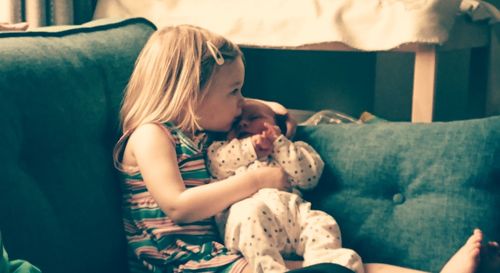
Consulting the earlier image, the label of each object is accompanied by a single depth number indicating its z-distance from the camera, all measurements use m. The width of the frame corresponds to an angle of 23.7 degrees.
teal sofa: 1.82
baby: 1.92
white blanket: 2.33
